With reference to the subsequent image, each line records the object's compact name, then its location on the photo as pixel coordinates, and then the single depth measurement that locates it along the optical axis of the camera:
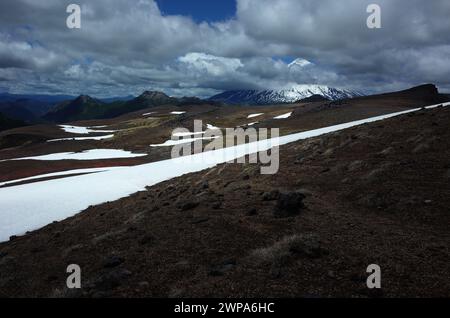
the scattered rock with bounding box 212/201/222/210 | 17.25
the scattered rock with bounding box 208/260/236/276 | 10.06
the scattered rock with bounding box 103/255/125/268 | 12.33
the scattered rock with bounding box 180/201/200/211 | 18.09
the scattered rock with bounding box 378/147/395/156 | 23.15
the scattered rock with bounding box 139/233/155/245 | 13.97
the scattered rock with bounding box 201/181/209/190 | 23.51
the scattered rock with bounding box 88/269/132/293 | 10.15
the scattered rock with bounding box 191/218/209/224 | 15.53
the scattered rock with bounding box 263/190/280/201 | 17.83
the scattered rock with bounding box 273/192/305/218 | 14.94
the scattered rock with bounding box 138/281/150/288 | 10.17
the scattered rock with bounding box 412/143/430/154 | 22.06
